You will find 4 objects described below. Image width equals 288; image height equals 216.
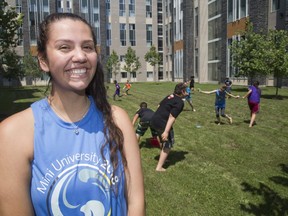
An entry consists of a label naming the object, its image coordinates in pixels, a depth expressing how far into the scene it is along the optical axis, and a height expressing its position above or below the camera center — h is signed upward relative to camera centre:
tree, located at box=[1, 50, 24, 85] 16.95 +1.22
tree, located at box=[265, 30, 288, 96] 23.87 +1.68
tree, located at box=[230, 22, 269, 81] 25.20 +2.19
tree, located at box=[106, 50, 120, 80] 59.06 +3.49
